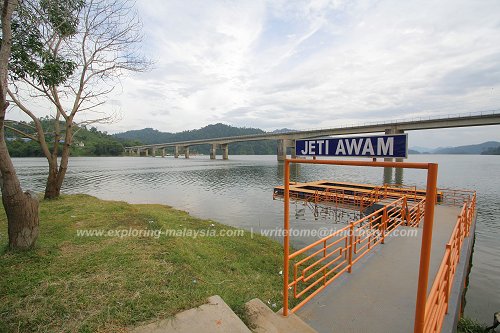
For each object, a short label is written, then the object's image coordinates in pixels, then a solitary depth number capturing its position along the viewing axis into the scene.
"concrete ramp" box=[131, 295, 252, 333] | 3.73
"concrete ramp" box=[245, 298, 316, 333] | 3.90
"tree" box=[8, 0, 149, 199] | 8.41
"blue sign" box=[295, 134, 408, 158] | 2.75
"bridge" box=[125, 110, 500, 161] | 41.70
